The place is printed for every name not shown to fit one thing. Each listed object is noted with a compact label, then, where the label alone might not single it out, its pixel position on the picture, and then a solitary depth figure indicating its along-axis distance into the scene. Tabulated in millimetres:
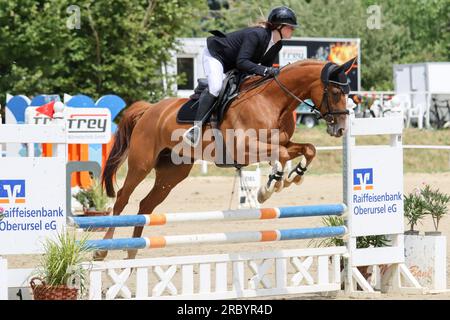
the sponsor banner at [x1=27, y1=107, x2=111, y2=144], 23562
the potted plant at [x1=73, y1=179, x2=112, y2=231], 22016
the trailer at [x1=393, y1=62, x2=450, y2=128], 48125
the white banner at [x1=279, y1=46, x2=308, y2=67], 52653
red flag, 22778
